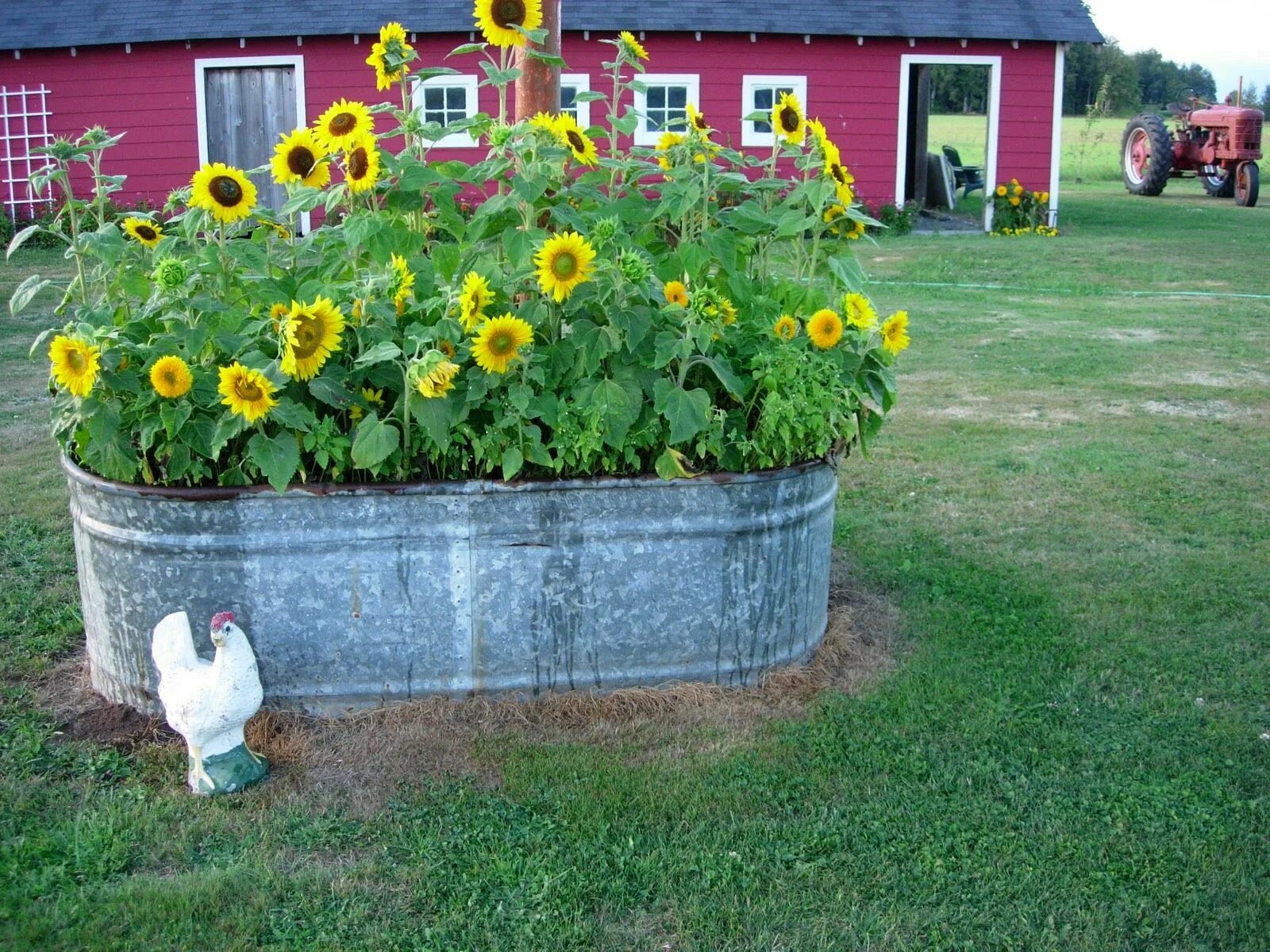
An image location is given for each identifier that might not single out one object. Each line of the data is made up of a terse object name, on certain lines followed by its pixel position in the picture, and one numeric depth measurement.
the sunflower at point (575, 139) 3.31
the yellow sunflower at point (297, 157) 3.28
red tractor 21.56
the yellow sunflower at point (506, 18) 3.33
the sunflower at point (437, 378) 2.90
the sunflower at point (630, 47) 3.63
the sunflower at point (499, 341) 3.04
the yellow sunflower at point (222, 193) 3.19
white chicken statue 2.91
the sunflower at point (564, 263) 3.08
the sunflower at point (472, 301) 3.03
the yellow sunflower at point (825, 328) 3.39
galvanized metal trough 3.15
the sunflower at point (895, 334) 3.61
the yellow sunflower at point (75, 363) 2.98
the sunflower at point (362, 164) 3.13
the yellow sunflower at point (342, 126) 3.17
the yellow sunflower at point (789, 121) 3.36
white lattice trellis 16.47
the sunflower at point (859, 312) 3.61
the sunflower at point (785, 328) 3.45
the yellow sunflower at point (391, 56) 3.40
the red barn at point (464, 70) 15.73
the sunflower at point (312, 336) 2.98
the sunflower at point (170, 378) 3.00
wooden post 3.85
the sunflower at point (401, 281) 3.14
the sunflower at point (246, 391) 2.93
